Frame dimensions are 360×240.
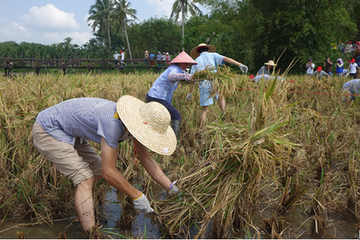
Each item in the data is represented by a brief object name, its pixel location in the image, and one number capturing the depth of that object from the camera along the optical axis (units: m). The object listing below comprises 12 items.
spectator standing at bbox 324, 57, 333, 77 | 11.75
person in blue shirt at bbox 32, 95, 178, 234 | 1.82
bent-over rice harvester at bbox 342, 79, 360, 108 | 5.12
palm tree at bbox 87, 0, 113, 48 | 47.00
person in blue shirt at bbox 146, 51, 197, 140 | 3.65
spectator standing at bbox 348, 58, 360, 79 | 10.99
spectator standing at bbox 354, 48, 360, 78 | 10.84
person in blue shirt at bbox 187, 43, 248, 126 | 4.39
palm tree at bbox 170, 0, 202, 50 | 32.91
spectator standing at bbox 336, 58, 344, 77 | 11.34
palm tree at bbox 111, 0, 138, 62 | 40.50
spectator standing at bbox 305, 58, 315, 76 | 11.27
